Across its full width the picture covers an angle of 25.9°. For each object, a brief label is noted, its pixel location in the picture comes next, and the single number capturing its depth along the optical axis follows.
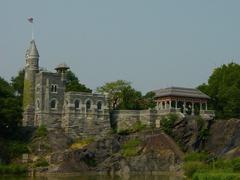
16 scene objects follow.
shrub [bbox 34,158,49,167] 68.44
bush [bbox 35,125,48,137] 74.44
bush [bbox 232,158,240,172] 51.66
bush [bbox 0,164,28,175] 65.16
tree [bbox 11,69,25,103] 95.00
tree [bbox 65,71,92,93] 88.56
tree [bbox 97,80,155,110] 87.12
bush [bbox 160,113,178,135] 78.19
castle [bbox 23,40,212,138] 77.38
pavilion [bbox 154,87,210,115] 83.19
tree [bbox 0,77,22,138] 71.81
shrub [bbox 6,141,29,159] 71.62
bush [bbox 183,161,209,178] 56.31
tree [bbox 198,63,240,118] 88.12
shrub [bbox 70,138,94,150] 73.34
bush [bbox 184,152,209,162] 70.44
